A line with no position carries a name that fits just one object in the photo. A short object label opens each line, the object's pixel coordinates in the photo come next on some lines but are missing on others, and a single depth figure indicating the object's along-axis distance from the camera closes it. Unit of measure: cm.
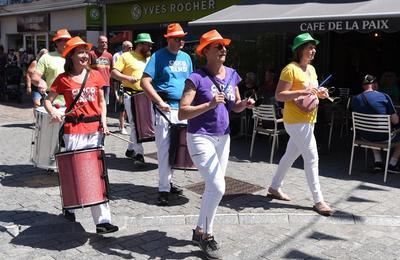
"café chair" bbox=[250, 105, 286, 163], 773
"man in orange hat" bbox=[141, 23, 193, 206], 551
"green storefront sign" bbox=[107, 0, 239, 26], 1398
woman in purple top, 414
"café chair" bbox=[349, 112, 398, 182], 662
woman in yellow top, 516
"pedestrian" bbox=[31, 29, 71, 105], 700
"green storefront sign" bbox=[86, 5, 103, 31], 1728
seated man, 675
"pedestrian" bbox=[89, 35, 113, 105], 1058
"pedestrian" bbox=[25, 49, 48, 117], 923
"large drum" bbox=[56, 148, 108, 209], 439
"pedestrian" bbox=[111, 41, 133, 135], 1013
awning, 716
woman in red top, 467
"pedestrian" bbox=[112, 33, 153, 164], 705
